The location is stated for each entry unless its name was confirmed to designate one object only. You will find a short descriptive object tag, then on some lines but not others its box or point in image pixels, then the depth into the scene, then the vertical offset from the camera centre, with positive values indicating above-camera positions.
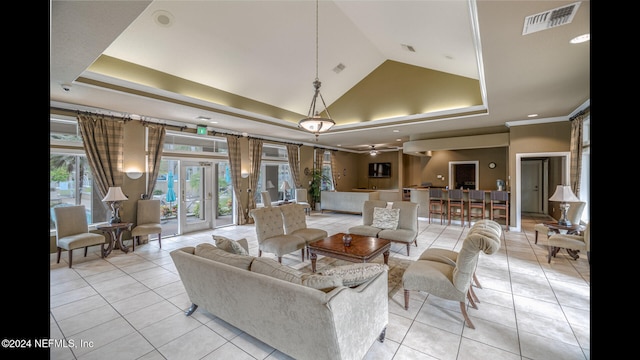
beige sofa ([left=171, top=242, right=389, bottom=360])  1.68 -0.92
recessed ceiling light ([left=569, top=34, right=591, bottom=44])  2.41 +1.35
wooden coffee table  3.33 -0.95
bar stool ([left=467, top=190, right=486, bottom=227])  6.65 -0.63
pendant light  3.81 +0.85
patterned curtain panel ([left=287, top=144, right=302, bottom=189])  8.88 +0.59
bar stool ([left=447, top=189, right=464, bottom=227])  6.90 -0.62
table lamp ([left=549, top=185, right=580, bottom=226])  4.25 -0.30
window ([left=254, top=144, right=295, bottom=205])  8.42 +0.18
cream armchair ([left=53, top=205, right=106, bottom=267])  4.06 -0.89
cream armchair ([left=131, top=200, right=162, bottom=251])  4.99 -0.84
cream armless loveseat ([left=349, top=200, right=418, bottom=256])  4.34 -0.87
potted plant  9.73 -0.26
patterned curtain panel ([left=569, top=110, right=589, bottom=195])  5.22 +0.59
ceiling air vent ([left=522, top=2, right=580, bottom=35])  2.05 +1.35
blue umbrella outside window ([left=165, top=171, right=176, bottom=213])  6.23 -0.32
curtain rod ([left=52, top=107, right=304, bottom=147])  4.55 +1.20
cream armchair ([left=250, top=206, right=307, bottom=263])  3.94 -0.94
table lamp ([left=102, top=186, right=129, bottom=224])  4.59 -0.38
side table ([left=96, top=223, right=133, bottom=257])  4.55 -1.03
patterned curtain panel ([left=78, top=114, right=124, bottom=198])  4.64 +0.60
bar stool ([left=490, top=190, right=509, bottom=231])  6.38 -0.60
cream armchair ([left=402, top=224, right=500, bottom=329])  2.30 -0.95
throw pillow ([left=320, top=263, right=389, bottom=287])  1.95 -0.73
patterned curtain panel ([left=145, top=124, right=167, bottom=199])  5.52 +0.57
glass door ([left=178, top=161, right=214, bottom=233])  6.33 -0.44
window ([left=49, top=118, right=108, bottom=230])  4.54 +0.14
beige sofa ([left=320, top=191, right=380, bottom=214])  8.59 -0.73
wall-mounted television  12.82 +0.50
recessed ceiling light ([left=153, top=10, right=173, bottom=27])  3.46 +2.21
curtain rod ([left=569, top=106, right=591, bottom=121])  4.95 +1.33
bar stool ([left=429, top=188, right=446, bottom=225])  7.35 -0.65
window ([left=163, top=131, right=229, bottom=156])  6.04 +0.88
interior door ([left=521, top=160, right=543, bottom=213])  8.48 -0.21
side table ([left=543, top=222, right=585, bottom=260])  4.20 -0.81
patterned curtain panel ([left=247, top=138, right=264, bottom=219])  7.52 +0.32
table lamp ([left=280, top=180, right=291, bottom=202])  8.58 -0.23
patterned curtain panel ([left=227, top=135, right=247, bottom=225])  6.95 +0.32
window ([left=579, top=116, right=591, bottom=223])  5.15 +0.26
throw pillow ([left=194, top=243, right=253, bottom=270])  2.16 -0.69
